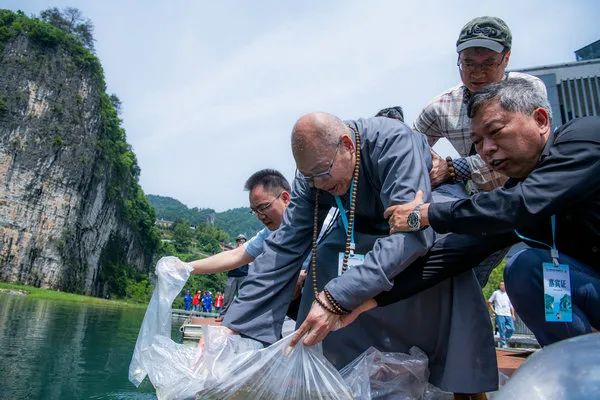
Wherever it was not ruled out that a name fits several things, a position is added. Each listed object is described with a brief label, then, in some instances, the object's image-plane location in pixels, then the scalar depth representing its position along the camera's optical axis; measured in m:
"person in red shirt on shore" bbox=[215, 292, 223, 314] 33.04
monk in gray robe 1.82
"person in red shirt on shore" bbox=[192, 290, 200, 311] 36.20
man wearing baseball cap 2.37
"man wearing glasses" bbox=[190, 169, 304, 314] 3.40
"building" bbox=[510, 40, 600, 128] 22.55
